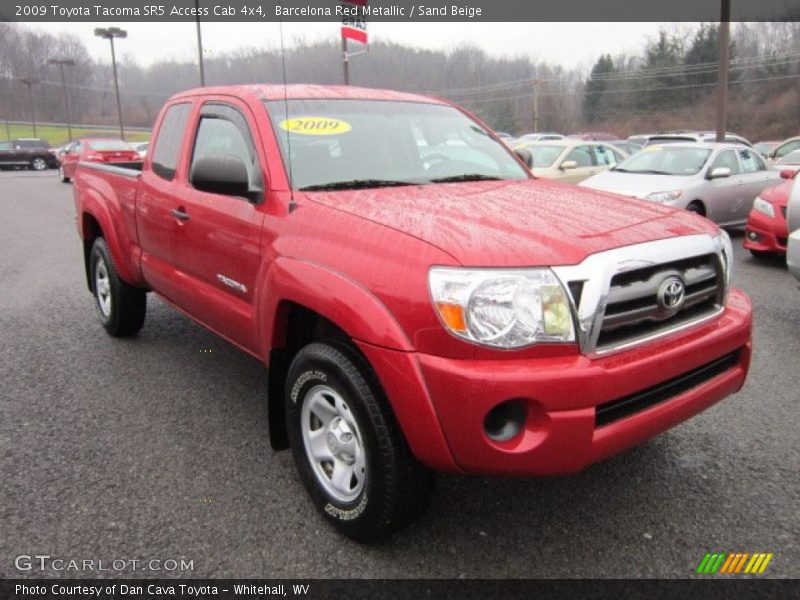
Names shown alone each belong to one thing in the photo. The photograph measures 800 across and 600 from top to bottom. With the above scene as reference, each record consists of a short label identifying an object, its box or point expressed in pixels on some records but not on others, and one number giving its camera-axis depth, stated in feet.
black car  115.96
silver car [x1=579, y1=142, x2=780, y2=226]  29.99
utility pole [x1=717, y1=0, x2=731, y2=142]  49.24
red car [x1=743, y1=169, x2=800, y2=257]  24.17
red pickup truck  6.94
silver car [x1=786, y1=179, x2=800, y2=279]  15.82
